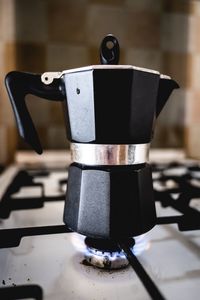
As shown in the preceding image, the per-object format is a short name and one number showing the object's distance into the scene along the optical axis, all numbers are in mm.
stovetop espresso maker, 361
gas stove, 287
